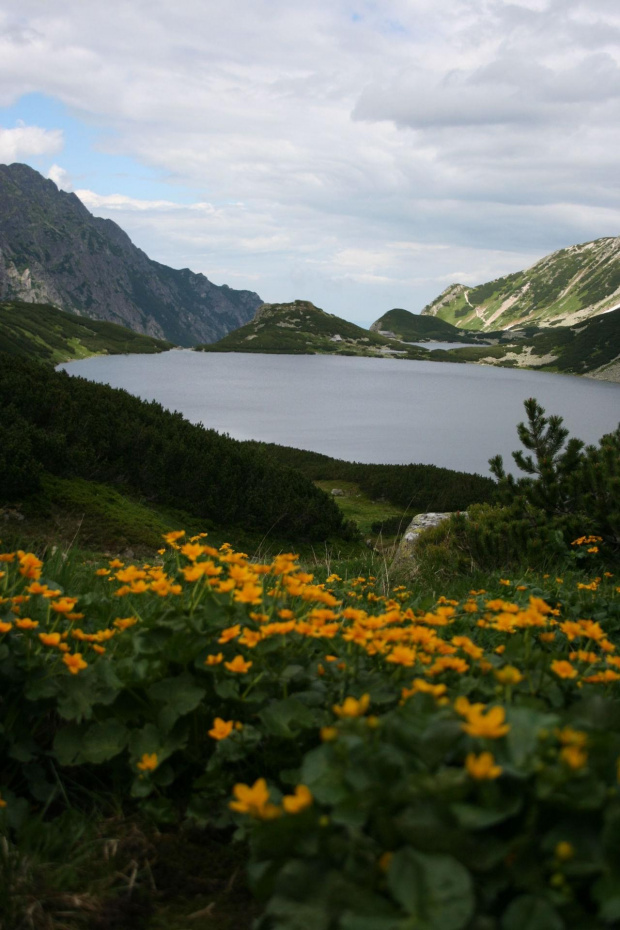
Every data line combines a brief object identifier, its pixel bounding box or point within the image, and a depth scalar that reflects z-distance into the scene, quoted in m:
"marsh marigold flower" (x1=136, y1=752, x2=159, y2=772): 2.28
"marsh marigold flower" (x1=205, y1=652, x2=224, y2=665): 2.36
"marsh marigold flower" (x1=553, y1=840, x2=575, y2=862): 1.43
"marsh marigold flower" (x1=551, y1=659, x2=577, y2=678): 2.17
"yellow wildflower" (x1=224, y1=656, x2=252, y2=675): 2.26
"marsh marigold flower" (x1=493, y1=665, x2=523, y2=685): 1.92
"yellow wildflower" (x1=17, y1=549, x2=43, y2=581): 2.79
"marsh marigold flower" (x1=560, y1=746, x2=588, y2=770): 1.49
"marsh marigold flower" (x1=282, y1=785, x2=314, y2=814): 1.49
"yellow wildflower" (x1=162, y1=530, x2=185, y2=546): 3.47
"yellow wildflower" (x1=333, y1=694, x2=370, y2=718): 1.72
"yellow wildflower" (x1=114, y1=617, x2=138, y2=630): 2.72
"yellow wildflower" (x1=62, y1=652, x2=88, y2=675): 2.30
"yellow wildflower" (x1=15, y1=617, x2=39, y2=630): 2.35
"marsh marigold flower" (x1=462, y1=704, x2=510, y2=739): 1.53
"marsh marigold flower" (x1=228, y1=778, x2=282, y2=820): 1.54
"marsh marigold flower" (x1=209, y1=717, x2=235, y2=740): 2.18
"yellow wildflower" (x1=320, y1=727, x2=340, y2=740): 1.60
